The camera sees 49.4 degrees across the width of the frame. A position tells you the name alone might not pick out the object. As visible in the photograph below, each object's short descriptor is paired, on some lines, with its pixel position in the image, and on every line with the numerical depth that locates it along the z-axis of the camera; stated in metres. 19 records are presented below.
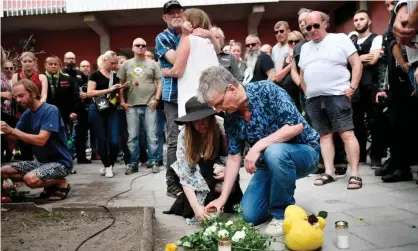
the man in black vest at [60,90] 7.45
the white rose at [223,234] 2.66
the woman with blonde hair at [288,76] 6.47
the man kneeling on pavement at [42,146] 4.62
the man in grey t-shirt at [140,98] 6.69
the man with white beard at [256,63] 6.57
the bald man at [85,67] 10.19
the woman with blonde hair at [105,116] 6.39
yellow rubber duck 2.74
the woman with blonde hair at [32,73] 6.91
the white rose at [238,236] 2.75
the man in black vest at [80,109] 7.91
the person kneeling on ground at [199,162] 3.51
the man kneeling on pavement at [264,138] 3.12
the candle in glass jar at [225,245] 2.61
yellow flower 2.77
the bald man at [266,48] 8.17
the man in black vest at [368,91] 5.82
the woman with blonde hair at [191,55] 4.43
